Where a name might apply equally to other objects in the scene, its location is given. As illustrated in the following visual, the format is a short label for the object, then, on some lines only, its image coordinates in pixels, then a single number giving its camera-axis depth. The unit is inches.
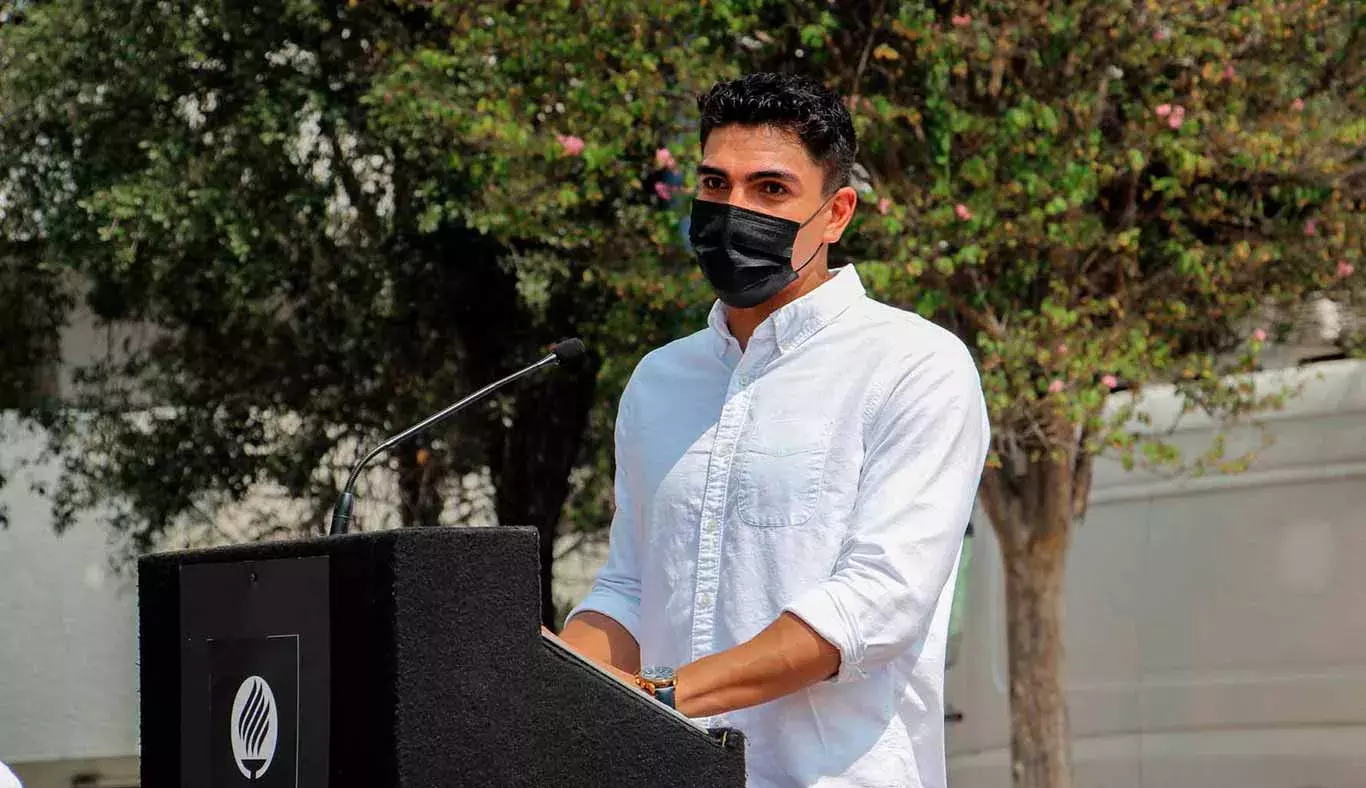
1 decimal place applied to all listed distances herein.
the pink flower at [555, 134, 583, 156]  719.1
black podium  152.9
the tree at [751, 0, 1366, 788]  687.1
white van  723.4
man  194.9
